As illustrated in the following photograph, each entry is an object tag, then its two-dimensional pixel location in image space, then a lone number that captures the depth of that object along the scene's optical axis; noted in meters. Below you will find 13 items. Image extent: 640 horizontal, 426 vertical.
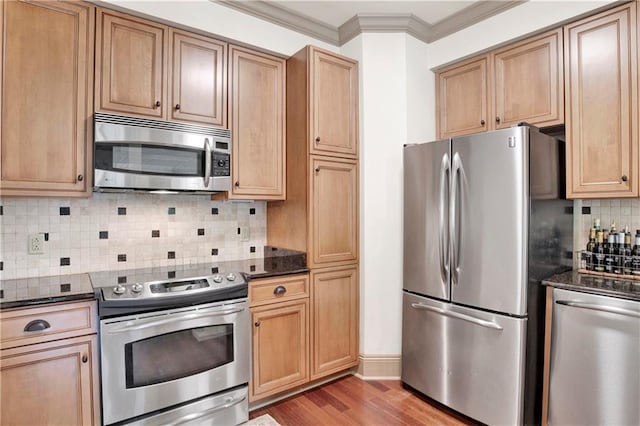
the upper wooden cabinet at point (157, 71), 2.09
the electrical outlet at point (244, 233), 2.89
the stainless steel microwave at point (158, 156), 2.02
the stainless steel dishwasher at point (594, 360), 1.74
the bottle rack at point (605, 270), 2.14
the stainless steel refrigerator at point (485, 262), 2.00
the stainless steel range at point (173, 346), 1.80
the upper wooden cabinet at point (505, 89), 2.32
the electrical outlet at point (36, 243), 2.10
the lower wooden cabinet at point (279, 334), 2.30
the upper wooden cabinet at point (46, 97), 1.84
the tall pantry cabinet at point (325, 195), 2.57
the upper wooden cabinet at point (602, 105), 2.03
